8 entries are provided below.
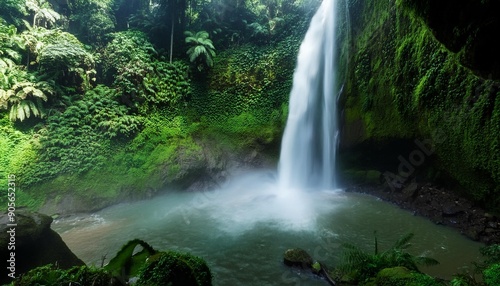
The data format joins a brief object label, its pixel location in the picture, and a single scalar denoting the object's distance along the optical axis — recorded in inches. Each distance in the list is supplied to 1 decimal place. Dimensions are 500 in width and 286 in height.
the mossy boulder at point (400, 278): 111.6
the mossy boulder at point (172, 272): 90.7
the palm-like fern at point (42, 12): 509.1
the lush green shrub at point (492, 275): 106.3
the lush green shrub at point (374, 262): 163.2
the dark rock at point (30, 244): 135.9
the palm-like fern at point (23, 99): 385.4
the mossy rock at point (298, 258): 198.1
